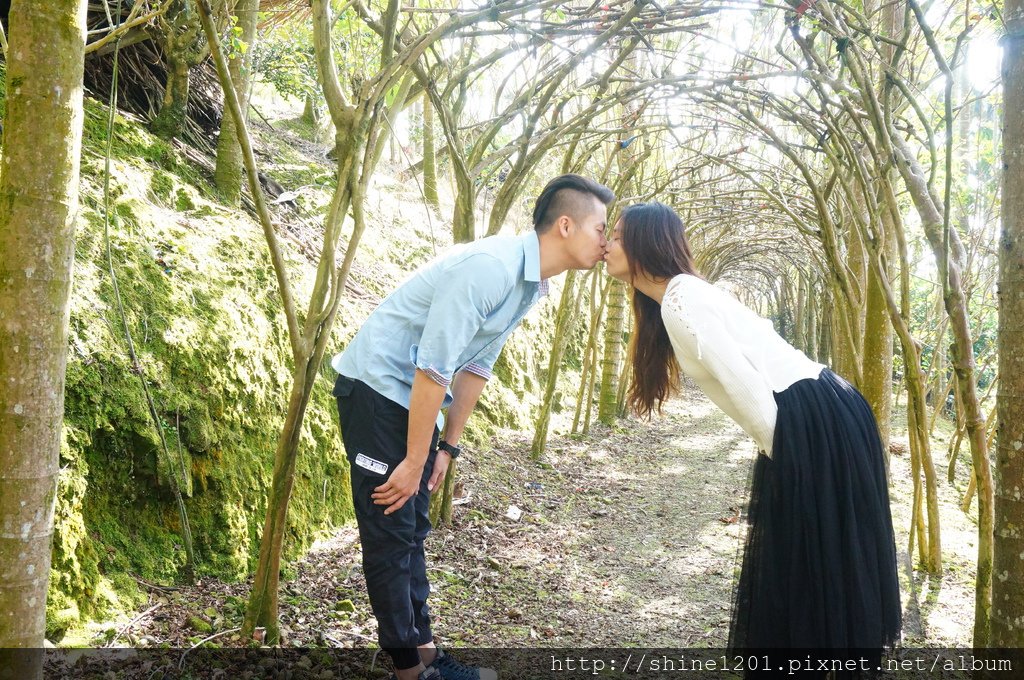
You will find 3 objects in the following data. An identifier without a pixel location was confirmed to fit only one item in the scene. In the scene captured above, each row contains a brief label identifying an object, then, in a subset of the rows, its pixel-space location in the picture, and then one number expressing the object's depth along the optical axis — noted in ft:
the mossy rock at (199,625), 7.57
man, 6.55
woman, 6.12
